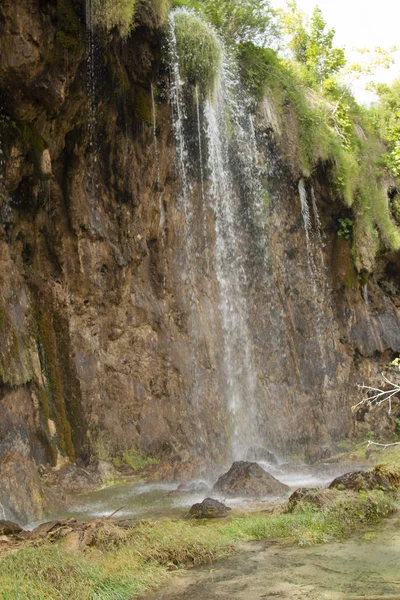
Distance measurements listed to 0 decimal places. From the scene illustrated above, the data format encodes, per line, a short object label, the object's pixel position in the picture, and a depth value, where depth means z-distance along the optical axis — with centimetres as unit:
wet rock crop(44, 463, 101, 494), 1062
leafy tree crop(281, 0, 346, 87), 2111
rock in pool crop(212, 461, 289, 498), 902
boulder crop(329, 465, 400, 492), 770
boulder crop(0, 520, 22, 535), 657
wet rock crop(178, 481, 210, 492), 988
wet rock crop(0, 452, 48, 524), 813
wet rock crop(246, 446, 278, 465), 1297
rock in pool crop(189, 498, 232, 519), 760
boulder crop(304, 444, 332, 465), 1344
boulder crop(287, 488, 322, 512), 711
